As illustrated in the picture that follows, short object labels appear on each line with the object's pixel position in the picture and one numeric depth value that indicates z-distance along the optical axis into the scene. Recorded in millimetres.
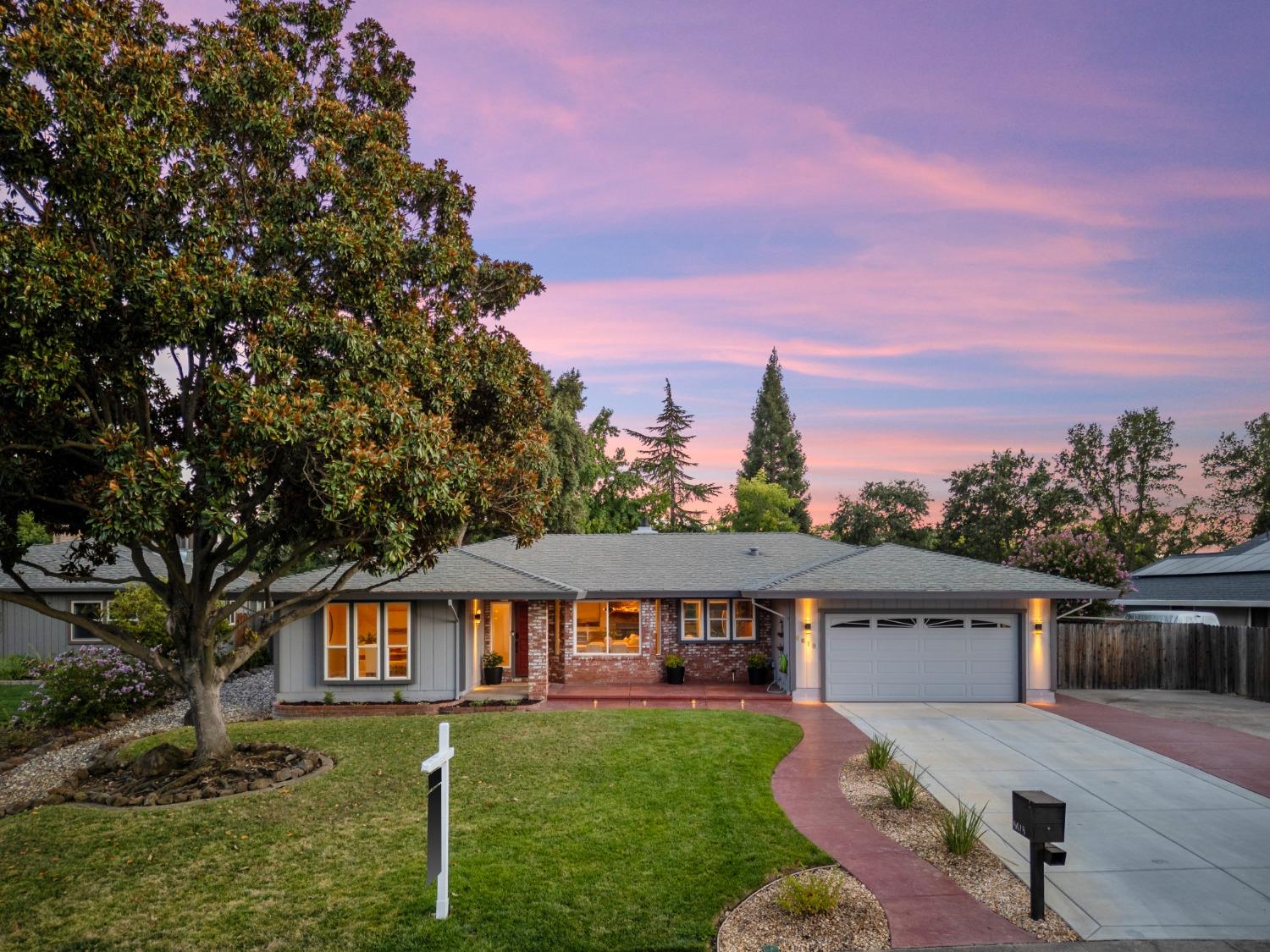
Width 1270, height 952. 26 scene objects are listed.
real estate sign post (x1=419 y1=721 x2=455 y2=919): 6113
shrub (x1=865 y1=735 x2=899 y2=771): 11031
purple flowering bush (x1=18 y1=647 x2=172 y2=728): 15336
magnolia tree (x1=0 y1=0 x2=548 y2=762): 8273
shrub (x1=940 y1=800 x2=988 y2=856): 7785
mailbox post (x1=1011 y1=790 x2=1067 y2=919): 6422
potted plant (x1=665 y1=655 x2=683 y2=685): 19328
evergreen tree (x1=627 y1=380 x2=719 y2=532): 52719
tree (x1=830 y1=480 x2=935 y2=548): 47031
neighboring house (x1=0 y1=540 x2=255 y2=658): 23500
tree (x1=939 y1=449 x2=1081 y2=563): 41375
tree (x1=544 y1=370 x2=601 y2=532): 34469
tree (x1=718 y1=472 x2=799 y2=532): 48812
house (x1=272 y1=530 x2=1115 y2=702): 16812
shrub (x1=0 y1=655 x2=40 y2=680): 21281
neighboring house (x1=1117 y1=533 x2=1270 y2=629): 23875
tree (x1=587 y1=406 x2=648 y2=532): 45438
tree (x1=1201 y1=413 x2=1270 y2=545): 47281
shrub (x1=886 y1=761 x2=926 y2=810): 9383
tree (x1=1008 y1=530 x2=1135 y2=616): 21938
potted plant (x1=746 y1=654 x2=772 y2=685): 19234
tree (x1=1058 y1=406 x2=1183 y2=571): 47250
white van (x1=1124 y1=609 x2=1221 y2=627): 24109
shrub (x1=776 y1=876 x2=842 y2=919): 6430
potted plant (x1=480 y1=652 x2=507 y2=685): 18438
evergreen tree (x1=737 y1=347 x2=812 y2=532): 59225
